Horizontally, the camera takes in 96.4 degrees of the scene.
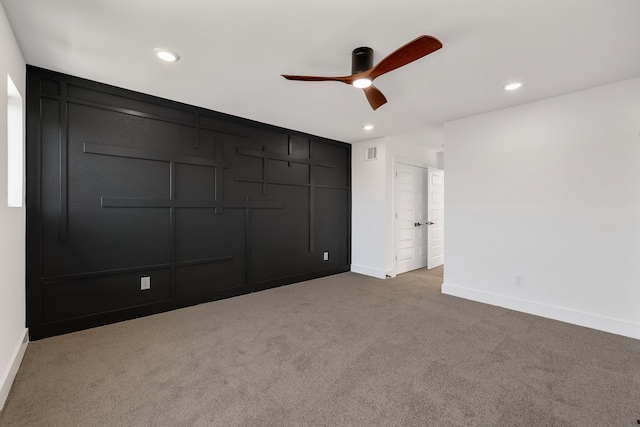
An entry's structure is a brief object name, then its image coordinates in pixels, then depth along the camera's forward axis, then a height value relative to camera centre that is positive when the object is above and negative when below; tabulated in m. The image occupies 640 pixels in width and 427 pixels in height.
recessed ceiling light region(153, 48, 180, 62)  2.25 +1.26
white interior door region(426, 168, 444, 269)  5.68 -0.12
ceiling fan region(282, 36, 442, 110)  1.67 +0.98
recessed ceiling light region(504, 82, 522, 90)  2.80 +1.25
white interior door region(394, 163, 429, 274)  5.18 -0.11
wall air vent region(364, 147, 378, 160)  5.02 +1.04
